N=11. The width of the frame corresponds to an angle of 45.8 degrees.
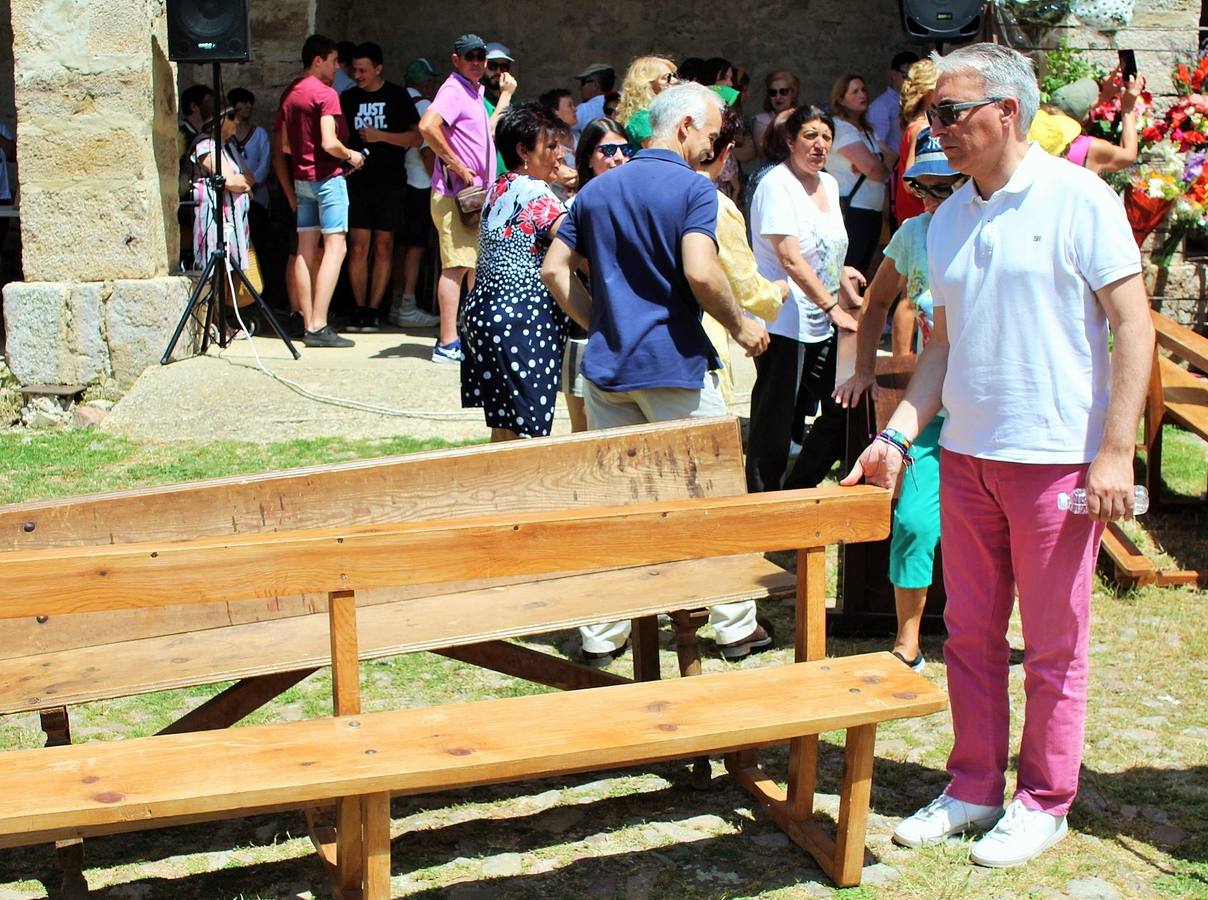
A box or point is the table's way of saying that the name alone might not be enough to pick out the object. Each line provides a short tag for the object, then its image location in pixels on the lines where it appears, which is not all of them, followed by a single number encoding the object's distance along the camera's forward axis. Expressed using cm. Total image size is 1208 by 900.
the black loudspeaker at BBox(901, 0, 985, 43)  828
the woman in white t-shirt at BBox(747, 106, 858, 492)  539
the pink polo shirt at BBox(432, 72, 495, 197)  827
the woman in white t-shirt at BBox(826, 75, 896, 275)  809
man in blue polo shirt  410
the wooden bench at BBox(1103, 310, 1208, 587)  525
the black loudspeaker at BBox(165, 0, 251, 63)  810
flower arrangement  852
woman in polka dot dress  490
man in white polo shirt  294
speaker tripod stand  852
